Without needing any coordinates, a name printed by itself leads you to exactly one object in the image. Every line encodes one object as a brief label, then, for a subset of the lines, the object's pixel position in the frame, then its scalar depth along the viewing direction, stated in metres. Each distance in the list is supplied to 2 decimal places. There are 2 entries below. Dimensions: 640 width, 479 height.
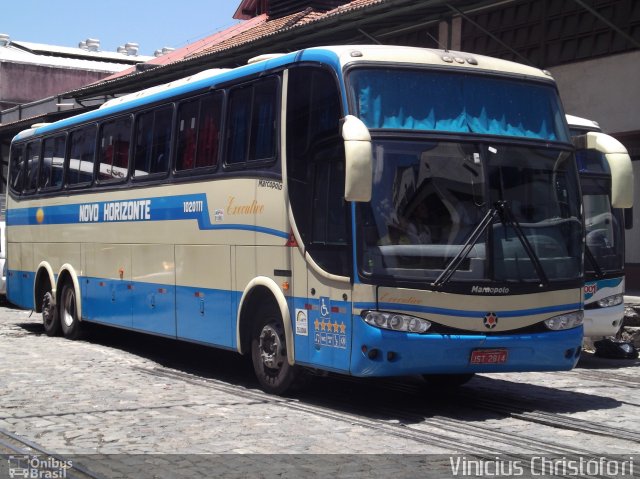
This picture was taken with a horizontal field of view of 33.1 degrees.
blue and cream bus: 9.48
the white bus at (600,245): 14.34
